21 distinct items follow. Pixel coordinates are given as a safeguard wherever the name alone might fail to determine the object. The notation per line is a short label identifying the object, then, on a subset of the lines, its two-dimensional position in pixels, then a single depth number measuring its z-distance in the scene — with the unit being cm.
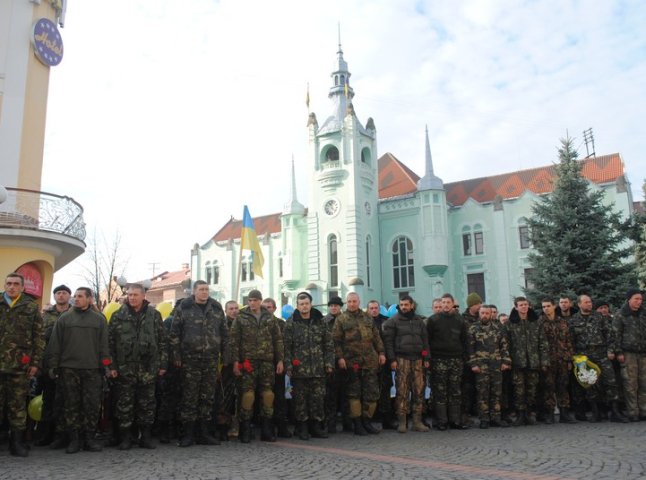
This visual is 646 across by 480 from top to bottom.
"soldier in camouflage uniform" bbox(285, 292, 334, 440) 826
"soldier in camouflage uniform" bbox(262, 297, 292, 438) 840
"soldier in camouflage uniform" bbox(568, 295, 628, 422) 951
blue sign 1644
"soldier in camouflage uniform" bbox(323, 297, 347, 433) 896
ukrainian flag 2280
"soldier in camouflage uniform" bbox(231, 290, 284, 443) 789
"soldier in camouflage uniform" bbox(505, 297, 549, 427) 941
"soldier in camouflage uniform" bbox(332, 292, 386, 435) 859
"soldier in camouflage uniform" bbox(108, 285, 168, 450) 724
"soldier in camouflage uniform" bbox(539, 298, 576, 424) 960
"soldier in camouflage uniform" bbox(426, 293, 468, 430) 893
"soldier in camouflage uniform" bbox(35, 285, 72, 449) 732
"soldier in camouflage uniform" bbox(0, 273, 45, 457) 681
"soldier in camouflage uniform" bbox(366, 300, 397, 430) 926
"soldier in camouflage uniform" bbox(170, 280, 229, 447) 748
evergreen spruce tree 1973
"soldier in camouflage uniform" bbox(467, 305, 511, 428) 917
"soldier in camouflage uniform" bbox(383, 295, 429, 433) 884
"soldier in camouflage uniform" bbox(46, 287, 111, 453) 707
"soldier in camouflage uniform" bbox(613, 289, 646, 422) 939
